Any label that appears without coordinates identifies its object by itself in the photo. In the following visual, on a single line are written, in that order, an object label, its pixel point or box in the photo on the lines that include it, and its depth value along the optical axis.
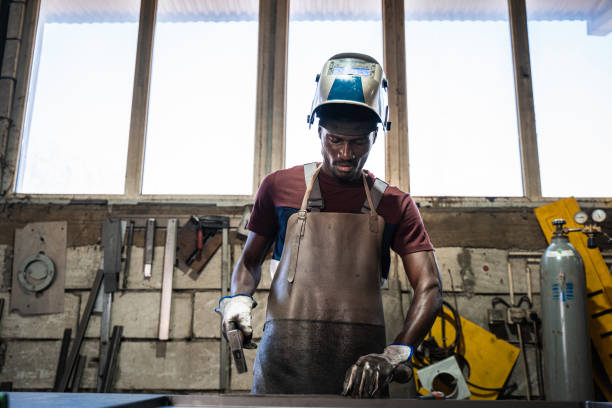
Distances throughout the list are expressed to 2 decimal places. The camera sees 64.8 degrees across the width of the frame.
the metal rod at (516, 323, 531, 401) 3.01
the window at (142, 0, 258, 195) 3.59
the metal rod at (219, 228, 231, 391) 3.07
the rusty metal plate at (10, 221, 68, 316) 3.23
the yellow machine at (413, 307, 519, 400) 3.02
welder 1.85
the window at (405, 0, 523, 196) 3.57
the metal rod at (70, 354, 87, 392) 3.04
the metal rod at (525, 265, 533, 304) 3.19
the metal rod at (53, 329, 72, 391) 3.08
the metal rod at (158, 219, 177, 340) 3.15
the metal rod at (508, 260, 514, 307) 3.19
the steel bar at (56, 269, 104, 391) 3.02
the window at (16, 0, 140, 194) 3.61
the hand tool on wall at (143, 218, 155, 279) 3.22
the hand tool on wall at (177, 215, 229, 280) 3.24
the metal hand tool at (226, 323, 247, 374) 1.67
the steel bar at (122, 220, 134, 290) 3.25
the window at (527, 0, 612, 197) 3.58
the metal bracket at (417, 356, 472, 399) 2.88
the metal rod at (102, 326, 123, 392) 3.03
